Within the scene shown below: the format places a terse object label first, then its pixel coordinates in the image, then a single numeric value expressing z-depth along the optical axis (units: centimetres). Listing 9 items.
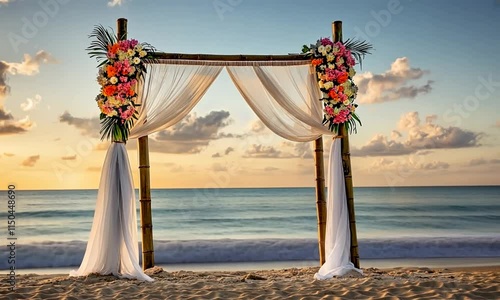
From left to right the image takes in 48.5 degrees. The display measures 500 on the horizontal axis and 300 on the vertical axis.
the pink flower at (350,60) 671
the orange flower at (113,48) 625
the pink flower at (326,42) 672
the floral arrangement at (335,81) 666
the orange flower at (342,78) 666
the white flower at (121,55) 626
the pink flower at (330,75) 665
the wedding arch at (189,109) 616
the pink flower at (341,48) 668
